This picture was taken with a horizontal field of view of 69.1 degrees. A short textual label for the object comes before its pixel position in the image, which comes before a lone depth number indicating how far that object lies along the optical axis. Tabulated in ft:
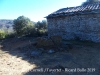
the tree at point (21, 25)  41.27
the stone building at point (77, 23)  20.50
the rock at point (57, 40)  18.61
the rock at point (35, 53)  15.81
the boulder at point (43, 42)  18.31
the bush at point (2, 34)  38.20
